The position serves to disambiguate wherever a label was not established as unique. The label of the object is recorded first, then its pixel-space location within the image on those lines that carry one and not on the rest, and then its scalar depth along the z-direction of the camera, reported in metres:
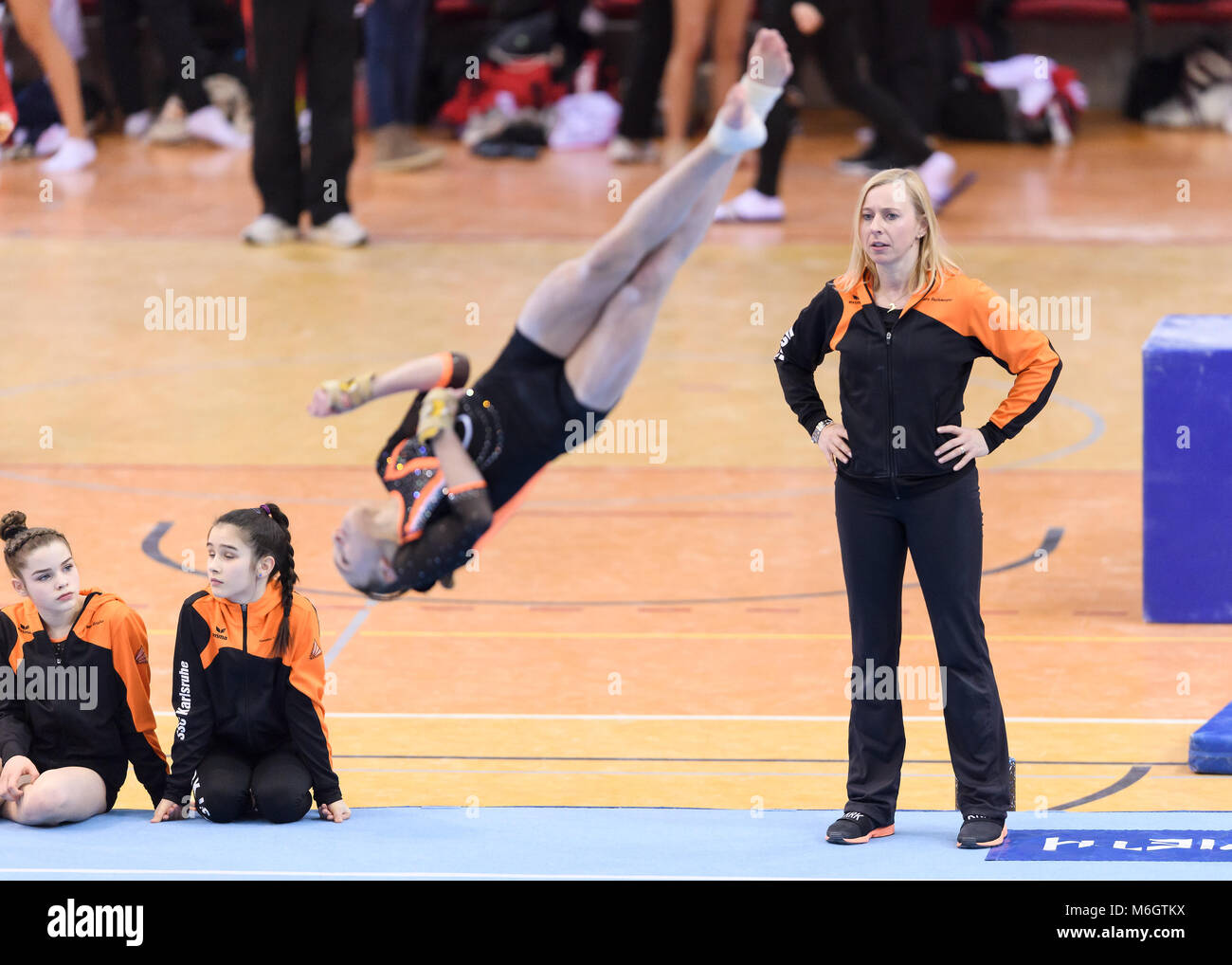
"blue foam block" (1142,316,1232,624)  6.61
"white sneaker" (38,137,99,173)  14.25
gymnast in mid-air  4.36
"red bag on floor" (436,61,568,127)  15.04
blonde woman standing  4.65
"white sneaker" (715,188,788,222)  12.65
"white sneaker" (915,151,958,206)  12.02
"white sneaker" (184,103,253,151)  15.33
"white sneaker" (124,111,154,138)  15.70
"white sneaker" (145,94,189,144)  15.37
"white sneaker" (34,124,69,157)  14.80
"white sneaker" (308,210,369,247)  11.98
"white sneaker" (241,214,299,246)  12.00
